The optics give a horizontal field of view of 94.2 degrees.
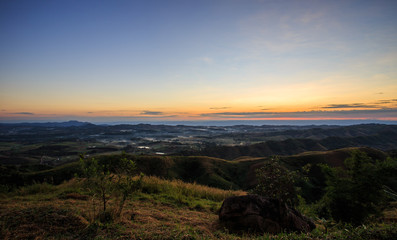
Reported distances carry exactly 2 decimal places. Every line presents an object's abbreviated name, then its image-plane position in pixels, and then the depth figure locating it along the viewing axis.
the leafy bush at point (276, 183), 8.54
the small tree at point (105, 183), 5.59
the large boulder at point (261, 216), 5.87
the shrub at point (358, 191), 7.76
